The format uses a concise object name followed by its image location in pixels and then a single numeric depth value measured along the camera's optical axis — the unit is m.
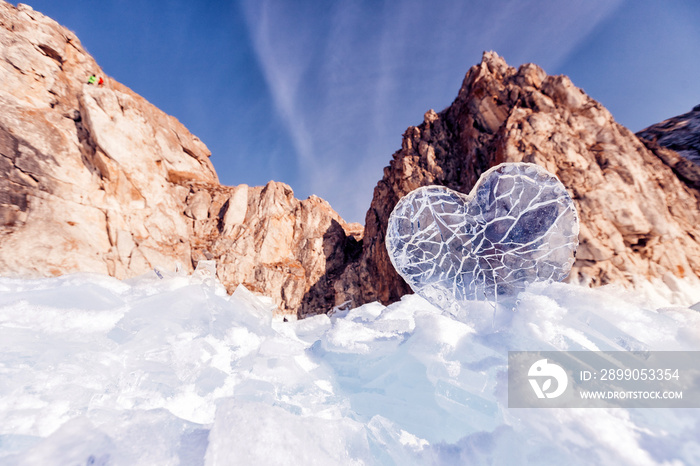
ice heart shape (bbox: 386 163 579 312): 2.92
